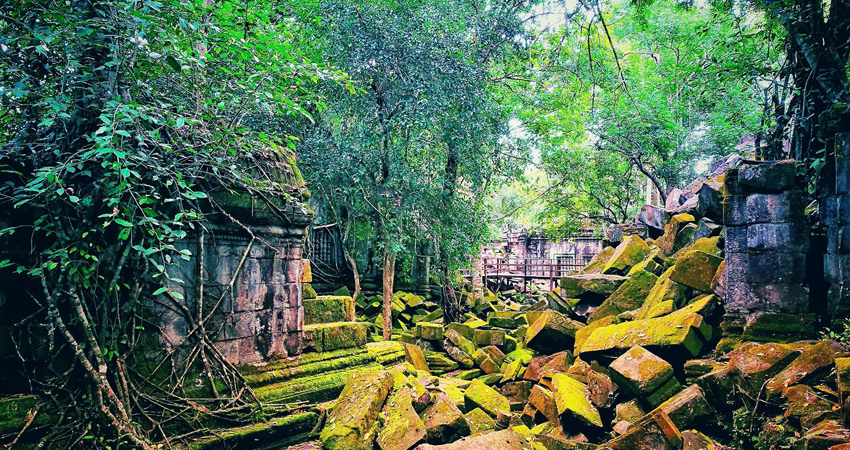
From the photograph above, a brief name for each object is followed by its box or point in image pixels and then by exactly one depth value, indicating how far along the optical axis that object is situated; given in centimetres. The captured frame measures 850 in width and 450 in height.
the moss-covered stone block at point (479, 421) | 412
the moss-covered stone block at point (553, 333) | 673
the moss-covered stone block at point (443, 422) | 373
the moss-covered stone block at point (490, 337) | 793
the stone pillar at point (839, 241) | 425
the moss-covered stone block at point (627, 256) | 809
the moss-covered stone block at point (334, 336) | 442
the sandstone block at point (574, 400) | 423
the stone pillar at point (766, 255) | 452
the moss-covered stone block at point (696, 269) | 539
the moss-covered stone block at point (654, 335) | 475
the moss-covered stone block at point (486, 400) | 469
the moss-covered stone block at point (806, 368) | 364
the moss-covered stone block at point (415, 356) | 682
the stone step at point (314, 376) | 380
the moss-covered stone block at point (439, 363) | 748
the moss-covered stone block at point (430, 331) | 844
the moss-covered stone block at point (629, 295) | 665
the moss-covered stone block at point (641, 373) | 432
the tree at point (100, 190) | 278
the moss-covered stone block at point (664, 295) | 562
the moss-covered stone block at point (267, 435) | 323
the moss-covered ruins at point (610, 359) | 348
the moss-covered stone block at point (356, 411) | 336
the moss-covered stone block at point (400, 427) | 337
